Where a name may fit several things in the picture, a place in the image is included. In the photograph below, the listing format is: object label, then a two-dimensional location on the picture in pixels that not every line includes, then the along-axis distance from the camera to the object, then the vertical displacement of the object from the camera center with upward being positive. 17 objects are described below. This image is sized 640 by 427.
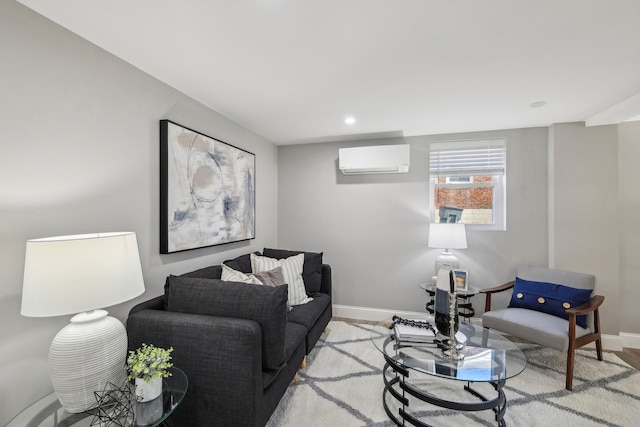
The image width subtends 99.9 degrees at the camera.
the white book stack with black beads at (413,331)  1.94 -0.90
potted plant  1.15 -0.68
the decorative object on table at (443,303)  1.81 -0.62
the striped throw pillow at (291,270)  2.58 -0.57
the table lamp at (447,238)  2.90 -0.28
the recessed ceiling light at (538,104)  2.34 +0.96
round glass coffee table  1.58 -0.95
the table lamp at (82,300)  1.03 -0.35
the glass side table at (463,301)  2.79 -1.00
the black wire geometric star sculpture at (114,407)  1.06 -0.80
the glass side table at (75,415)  1.09 -0.84
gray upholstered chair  2.13 -0.93
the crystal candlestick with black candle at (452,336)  1.74 -0.83
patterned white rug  1.77 -1.36
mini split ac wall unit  3.16 +0.65
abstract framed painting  1.97 +0.20
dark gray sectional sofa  1.37 -0.68
